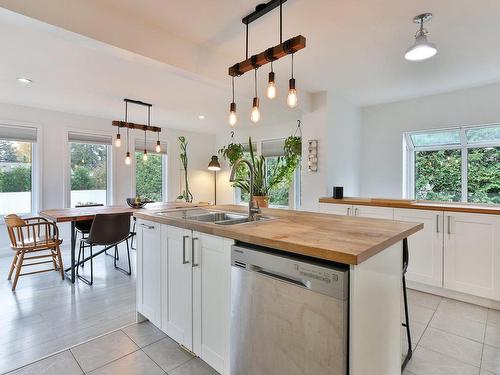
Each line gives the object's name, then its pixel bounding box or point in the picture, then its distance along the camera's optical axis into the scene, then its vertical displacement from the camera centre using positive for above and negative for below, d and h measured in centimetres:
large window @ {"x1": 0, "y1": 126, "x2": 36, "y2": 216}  436 +23
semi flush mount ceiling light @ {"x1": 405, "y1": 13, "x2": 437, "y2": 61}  203 +105
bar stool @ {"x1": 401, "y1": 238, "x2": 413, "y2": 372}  179 -97
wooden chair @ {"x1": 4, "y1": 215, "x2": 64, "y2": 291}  298 -69
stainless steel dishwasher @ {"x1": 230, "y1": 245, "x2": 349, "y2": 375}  108 -59
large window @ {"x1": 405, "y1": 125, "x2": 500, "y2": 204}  357 +29
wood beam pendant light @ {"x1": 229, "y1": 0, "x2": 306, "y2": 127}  161 +82
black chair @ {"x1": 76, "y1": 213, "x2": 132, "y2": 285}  312 -56
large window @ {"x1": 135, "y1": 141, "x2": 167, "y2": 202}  589 +21
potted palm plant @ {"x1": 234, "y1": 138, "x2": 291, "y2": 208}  374 +5
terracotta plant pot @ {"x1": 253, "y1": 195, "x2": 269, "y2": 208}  369 -23
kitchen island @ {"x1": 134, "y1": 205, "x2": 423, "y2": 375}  114 -50
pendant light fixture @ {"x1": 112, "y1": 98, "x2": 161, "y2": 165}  388 +85
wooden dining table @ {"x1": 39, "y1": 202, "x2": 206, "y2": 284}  306 -37
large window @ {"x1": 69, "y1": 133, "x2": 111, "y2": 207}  504 +27
